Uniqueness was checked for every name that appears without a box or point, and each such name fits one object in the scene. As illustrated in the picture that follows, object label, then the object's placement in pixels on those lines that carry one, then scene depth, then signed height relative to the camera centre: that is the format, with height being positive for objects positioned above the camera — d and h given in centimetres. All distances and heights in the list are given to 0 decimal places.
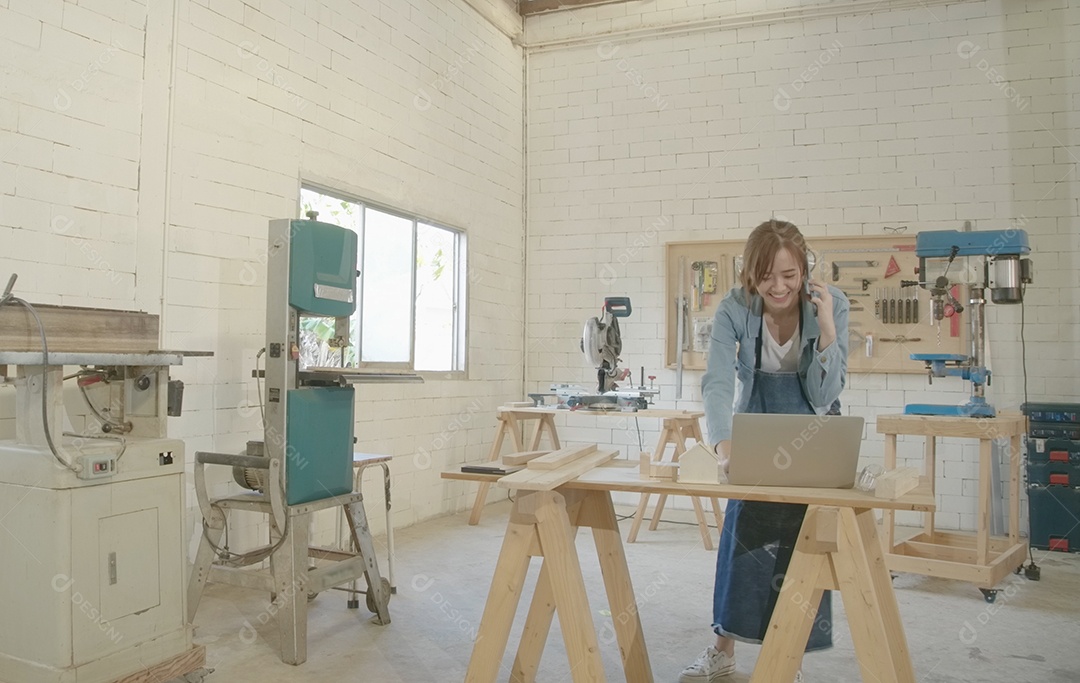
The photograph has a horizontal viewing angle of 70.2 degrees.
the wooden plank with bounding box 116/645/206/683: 244 -99
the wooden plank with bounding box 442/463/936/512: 180 -30
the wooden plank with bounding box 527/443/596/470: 222 -27
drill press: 409 +52
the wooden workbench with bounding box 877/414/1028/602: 383 -88
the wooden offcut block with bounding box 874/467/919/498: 180 -27
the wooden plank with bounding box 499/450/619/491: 198 -29
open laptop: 190 -20
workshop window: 484 +57
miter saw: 469 +5
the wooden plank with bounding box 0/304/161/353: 225 +11
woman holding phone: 231 -3
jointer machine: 226 -47
